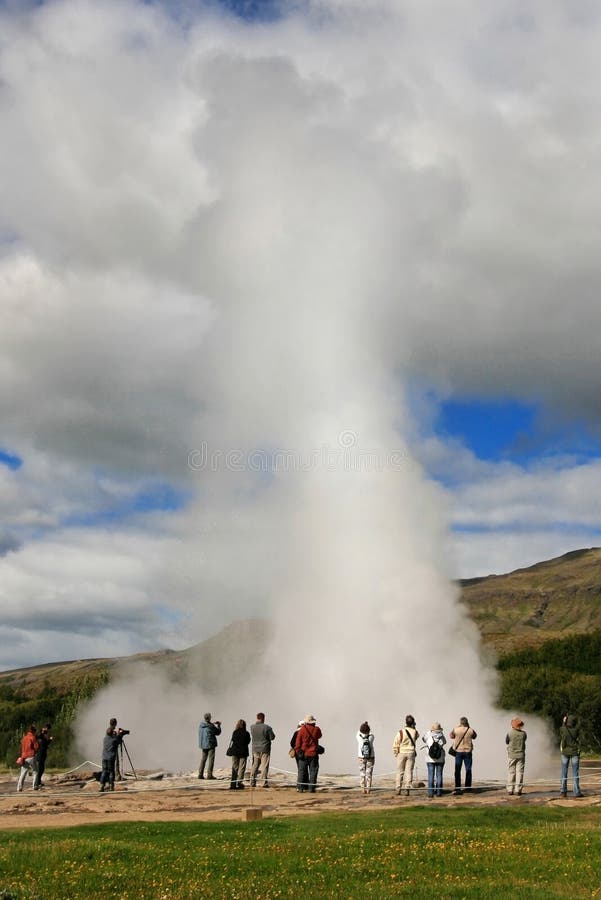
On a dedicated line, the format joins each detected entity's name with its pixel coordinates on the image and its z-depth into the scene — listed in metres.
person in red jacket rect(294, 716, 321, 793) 27.11
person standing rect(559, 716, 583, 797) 24.92
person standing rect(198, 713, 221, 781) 30.02
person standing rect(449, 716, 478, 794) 25.89
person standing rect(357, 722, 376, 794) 26.75
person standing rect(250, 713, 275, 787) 27.91
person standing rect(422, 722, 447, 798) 25.73
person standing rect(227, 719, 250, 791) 28.42
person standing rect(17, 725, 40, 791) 30.81
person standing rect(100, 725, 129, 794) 28.66
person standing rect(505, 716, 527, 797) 25.03
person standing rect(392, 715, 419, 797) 26.11
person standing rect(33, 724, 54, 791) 31.05
